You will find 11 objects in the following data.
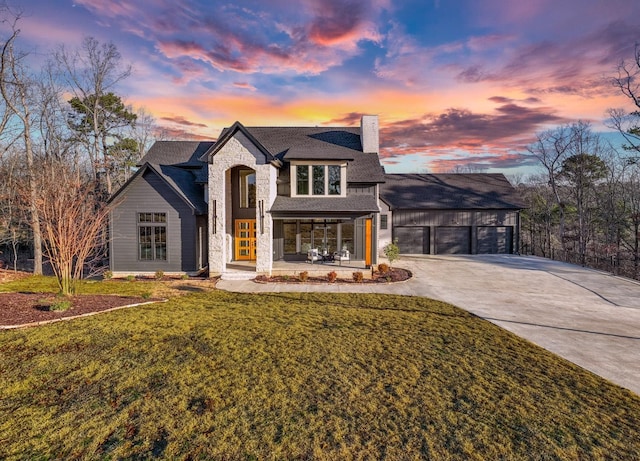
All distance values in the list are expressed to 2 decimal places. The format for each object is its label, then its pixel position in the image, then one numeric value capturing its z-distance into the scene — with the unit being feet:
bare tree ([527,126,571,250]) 92.07
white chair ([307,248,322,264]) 58.91
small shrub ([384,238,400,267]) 59.31
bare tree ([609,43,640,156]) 70.27
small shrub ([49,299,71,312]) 31.17
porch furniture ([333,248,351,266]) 59.98
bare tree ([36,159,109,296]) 33.27
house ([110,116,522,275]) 53.93
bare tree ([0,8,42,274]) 53.16
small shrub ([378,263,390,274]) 54.70
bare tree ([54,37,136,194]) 73.61
